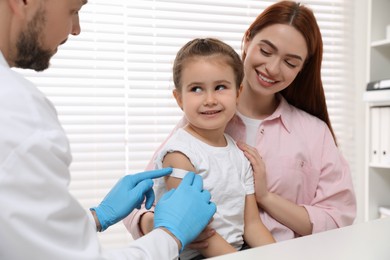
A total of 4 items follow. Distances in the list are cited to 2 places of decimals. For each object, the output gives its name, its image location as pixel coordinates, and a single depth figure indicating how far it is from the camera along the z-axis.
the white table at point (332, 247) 0.81
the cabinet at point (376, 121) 2.45
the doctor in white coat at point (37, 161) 0.69
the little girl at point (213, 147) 1.28
